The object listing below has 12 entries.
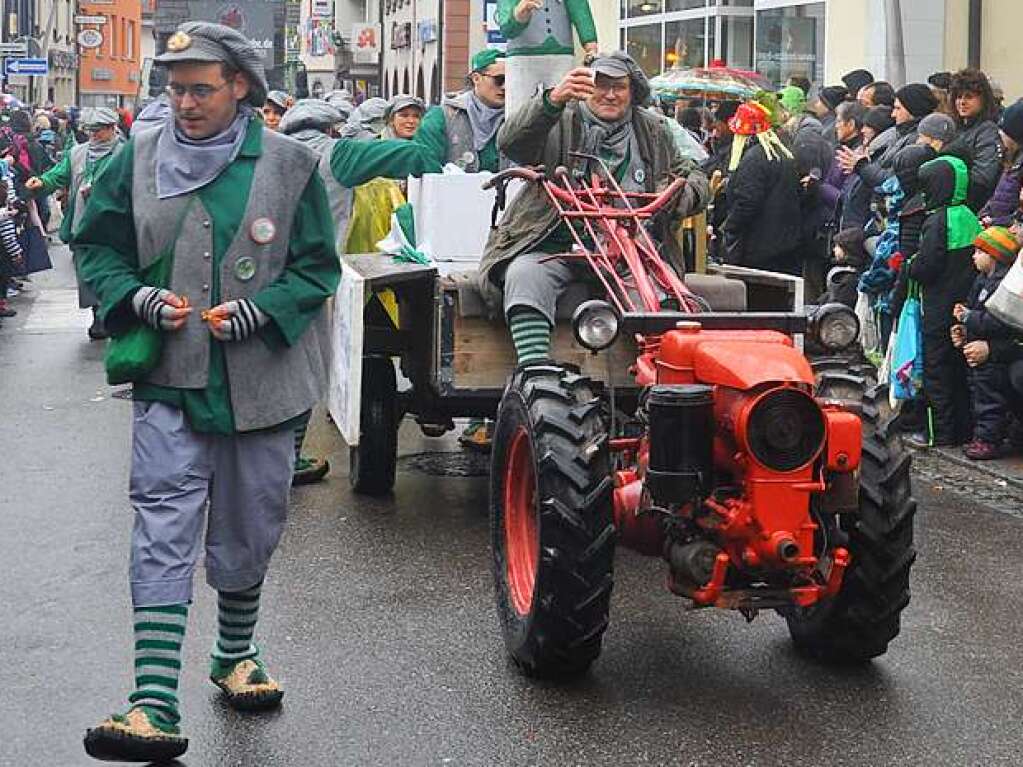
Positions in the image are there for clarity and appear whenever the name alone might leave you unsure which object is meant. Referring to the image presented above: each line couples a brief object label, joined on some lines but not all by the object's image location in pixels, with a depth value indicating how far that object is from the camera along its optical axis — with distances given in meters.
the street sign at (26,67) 46.59
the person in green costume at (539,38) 11.18
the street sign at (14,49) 49.34
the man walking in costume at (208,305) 5.73
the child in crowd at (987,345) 10.62
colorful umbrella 17.20
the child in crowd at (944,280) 11.27
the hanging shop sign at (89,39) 75.19
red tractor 6.02
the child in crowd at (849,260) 13.23
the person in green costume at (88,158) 15.89
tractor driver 8.34
